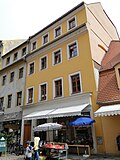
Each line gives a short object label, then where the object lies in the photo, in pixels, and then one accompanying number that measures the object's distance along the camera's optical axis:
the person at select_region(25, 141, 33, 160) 7.95
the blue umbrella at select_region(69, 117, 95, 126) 8.74
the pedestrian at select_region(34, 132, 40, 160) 7.84
